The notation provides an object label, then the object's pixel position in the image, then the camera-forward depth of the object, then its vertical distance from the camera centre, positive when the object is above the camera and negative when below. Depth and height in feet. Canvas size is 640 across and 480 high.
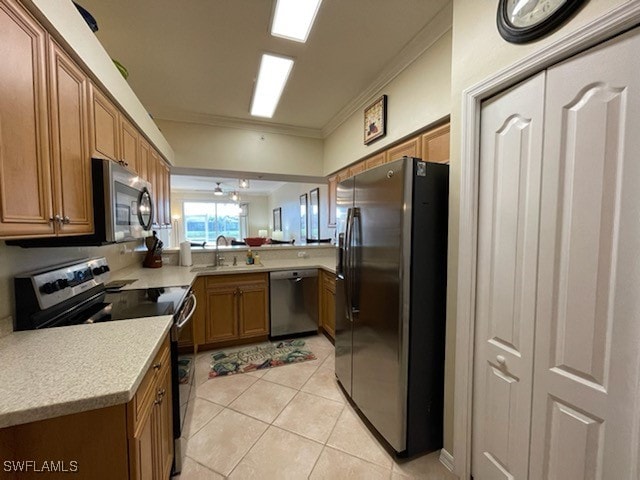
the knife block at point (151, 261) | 9.76 -1.24
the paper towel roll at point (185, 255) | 10.34 -1.08
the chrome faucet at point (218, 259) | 10.65 -1.30
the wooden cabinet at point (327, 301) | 10.04 -2.86
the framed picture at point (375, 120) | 8.51 +3.65
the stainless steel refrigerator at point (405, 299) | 4.83 -1.36
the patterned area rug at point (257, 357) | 8.24 -4.35
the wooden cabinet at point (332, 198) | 12.69 +1.50
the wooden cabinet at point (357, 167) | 10.23 +2.44
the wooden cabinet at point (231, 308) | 9.19 -2.90
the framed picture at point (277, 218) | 28.25 +1.04
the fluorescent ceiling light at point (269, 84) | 7.63 +4.75
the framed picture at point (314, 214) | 18.09 +1.04
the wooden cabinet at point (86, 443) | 2.56 -2.13
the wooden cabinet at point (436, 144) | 6.48 +2.16
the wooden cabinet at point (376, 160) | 8.95 +2.44
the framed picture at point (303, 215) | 20.61 +1.06
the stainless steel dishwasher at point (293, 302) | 10.12 -2.87
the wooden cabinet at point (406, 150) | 7.38 +2.37
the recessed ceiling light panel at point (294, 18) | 5.57 +4.73
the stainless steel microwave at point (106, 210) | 4.48 +0.29
